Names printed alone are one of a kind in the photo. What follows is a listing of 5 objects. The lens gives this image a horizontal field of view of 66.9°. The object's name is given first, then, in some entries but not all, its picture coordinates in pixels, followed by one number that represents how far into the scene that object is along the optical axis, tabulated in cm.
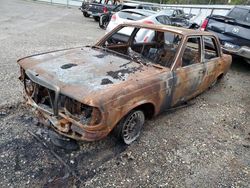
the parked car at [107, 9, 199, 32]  664
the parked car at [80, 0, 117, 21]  1185
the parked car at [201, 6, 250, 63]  526
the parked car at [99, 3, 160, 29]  1065
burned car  219
